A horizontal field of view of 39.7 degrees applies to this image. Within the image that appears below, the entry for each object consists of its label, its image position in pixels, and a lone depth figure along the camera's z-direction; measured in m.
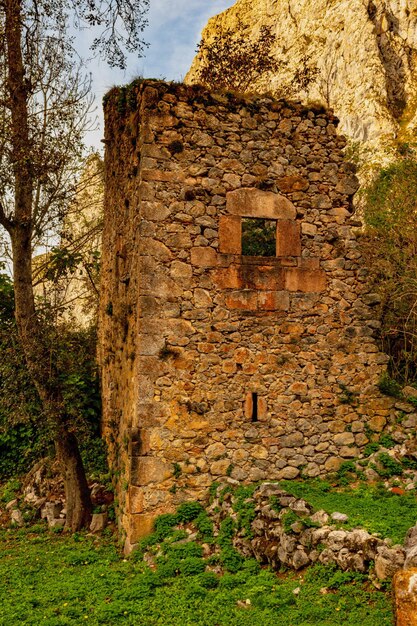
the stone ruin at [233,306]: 7.50
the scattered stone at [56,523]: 8.97
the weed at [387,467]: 7.66
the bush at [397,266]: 10.95
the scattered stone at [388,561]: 4.95
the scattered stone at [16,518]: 9.23
